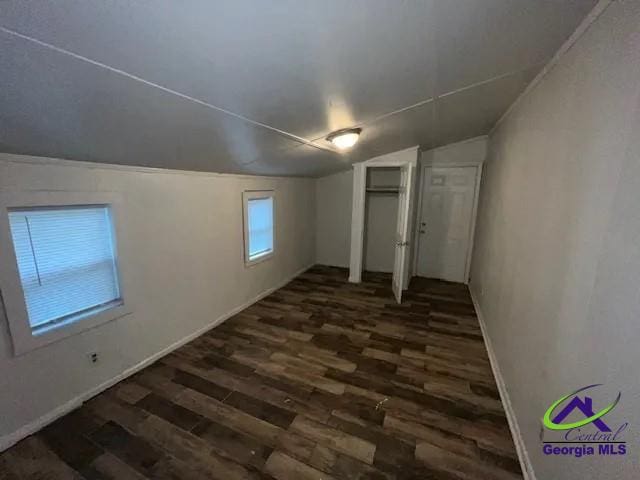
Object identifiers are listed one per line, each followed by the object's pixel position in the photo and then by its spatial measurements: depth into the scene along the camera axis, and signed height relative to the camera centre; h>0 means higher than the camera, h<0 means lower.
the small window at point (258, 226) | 3.56 -0.42
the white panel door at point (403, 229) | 3.55 -0.42
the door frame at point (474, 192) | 4.22 +0.11
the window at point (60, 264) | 1.61 -0.48
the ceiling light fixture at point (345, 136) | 2.38 +0.54
